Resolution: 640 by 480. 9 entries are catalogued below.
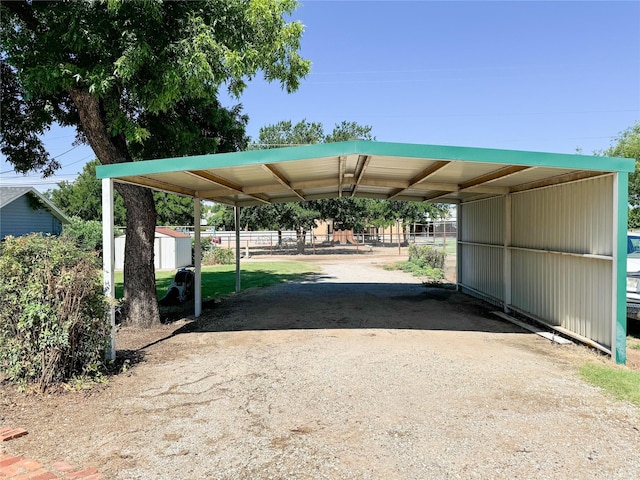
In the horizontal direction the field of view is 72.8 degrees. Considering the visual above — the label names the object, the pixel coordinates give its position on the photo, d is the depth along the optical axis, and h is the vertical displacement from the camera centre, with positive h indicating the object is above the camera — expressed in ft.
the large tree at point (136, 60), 21.81 +9.31
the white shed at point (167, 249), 73.72 -2.89
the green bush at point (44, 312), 14.88 -2.76
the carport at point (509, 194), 18.69 +2.17
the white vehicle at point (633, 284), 21.67 -2.74
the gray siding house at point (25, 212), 58.85 +3.10
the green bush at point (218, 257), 85.10 -4.93
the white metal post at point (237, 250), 43.38 -1.89
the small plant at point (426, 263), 58.03 -5.08
